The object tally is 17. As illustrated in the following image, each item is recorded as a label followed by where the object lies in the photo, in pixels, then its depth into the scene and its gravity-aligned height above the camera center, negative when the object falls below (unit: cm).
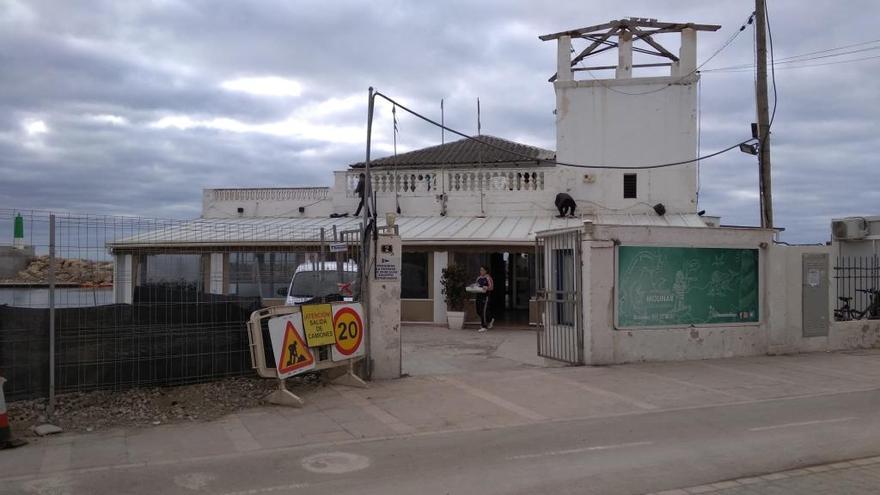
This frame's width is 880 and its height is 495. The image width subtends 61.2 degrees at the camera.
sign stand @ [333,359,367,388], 1120 -179
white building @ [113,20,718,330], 2172 +234
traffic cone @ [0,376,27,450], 770 -177
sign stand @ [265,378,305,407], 987 -182
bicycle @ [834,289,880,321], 1712 -119
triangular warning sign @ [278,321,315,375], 1005 -128
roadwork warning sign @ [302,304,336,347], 1055 -90
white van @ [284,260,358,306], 1243 -32
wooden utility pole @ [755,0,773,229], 1744 +319
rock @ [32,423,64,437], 825 -187
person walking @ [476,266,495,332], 1956 -103
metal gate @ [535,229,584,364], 1337 -66
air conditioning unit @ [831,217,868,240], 2092 +89
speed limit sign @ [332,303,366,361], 1104 -105
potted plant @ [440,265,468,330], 2041 -88
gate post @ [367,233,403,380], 1180 -81
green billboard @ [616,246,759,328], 1361 -49
